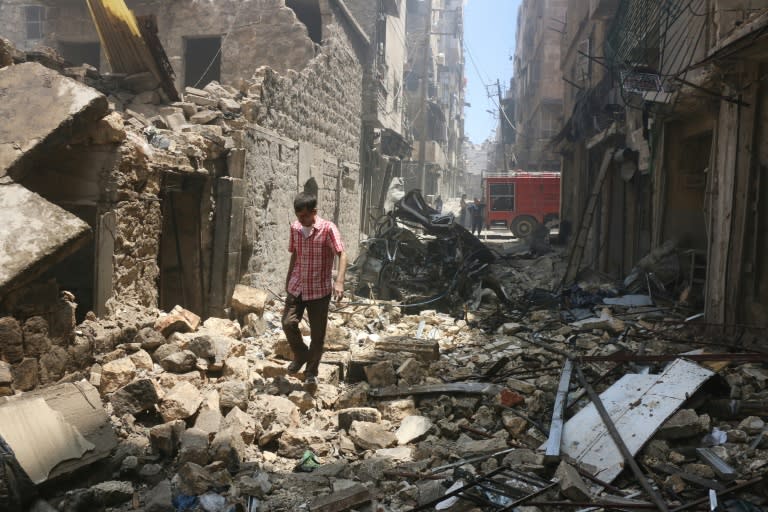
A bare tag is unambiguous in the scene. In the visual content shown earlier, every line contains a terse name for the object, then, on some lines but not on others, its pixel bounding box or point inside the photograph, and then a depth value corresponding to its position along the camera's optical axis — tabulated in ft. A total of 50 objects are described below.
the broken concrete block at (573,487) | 9.47
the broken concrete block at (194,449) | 10.99
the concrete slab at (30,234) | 10.43
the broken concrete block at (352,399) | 15.19
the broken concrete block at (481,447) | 11.81
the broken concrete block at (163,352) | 15.28
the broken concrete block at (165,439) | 11.36
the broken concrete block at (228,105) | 23.77
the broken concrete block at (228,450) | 11.28
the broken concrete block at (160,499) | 9.40
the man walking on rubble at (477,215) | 67.10
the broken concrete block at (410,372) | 16.81
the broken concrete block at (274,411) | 13.35
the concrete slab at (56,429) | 9.13
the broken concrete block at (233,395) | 13.60
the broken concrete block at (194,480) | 10.09
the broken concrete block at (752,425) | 11.91
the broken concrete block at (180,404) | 12.43
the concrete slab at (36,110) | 11.86
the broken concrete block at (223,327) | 19.51
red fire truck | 71.97
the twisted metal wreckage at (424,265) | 30.89
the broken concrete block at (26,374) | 10.69
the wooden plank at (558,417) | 11.03
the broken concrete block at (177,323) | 16.74
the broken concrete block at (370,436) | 12.72
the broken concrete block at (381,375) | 16.53
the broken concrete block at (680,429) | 11.66
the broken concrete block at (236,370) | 15.78
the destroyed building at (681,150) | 18.13
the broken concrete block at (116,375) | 13.32
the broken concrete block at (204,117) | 22.66
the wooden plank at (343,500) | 9.59
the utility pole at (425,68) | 96.58
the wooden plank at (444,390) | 15.16
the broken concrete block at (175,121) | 21.26
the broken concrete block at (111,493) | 9.37
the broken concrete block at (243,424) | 12.47
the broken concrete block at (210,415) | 12.16
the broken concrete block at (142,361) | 14.62
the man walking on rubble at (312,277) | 15.76
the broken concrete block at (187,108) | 23.00
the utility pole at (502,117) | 127.54
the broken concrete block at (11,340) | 10.40
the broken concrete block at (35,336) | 10.97
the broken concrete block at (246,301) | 22.35
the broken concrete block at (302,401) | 14.90
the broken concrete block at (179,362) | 14.80
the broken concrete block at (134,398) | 12.37
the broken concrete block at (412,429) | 13.11
